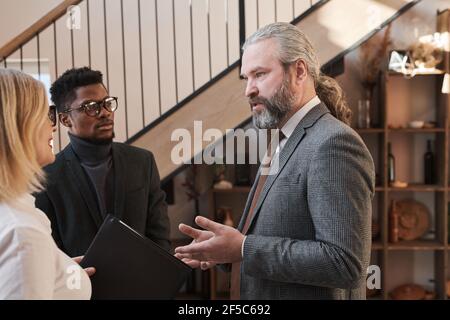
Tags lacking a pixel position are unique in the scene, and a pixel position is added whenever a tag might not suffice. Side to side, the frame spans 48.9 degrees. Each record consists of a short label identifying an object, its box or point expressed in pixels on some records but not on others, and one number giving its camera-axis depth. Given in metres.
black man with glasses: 1.52
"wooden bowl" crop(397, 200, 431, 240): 3.39
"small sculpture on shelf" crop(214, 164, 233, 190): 3.31
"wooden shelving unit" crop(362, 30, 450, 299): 3.26
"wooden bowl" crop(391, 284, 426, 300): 3.36
